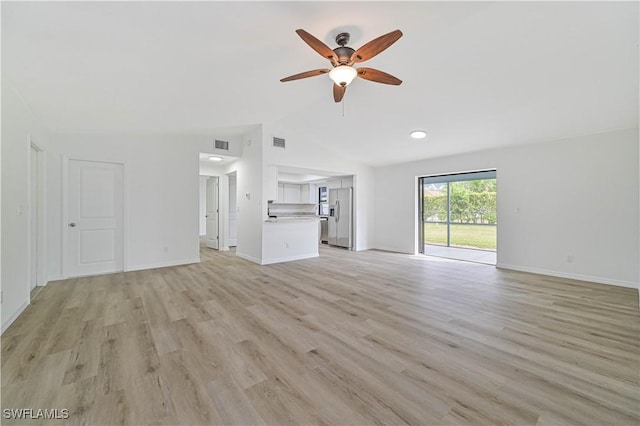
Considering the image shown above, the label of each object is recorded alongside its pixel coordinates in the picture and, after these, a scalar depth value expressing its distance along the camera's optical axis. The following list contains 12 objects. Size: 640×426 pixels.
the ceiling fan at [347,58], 2.06
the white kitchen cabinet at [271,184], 5.40
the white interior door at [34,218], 3.51
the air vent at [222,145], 5.72
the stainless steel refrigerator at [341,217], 7.38
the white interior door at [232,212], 7.42
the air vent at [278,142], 5.48
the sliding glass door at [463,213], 7.89
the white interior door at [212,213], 7.27
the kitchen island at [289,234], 5.48
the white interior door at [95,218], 4.28
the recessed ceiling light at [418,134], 4.77
